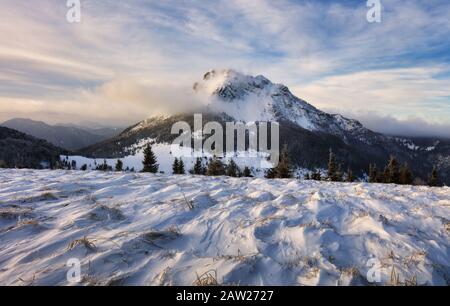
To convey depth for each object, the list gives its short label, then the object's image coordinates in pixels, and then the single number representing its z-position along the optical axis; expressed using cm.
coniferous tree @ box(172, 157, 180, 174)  6247
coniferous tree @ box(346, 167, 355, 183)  5497
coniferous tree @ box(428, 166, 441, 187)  5203
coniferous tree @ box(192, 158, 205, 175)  7584
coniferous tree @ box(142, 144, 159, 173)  5618
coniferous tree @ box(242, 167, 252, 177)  6213
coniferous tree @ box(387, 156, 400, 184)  5268
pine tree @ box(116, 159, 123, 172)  8315
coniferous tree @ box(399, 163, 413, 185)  5291
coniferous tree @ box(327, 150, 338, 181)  5122
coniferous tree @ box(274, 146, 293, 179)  4900
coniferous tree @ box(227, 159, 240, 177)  5958
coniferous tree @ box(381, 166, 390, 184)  5356
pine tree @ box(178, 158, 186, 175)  6258
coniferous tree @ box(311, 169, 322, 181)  5678
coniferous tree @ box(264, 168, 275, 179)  5581
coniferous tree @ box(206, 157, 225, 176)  5359
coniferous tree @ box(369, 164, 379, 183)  5576
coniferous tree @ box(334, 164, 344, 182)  5112
